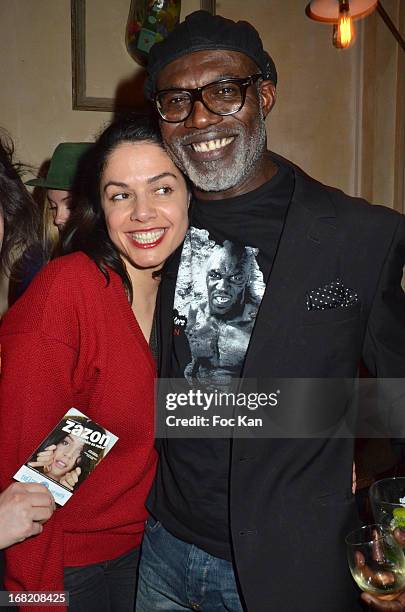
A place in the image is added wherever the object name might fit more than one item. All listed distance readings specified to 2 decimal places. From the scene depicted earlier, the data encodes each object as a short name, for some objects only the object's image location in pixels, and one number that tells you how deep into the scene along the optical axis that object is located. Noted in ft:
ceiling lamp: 11.09
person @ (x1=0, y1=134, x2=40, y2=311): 6.07
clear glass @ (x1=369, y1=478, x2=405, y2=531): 4.92
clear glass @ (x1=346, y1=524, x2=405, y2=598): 4.45
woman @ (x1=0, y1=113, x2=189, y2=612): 4.98
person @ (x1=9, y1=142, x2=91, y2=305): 8.79
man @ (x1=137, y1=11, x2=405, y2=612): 4.94
